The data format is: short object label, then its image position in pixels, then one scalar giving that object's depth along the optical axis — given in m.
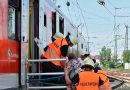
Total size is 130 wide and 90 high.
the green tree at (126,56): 73.08
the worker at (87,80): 6.04
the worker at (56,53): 7.17
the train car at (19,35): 5.66
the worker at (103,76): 6.42
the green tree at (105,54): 81.01
